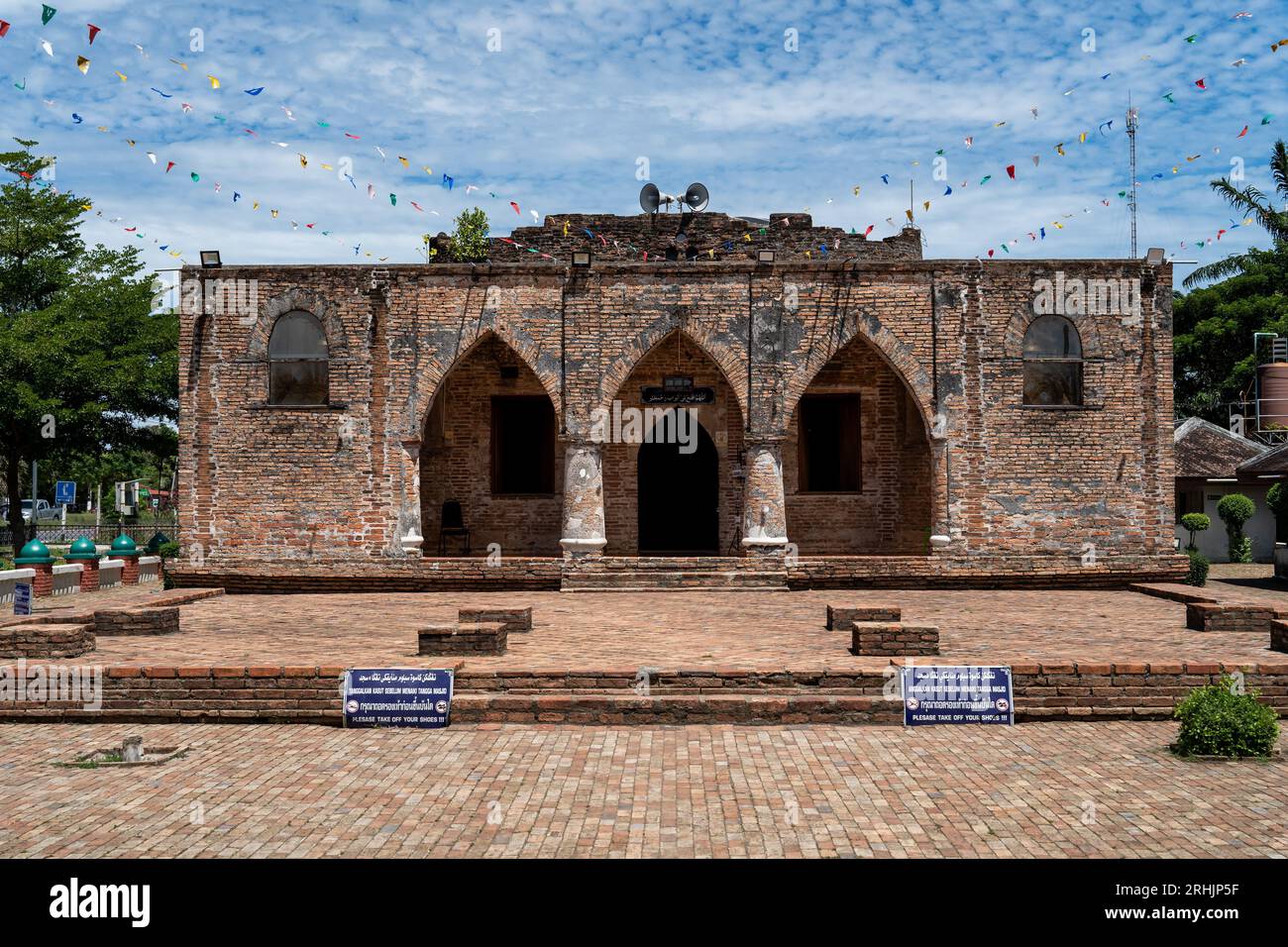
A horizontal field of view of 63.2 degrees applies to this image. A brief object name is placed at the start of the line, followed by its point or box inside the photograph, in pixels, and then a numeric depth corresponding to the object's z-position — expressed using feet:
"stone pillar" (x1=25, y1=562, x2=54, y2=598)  58.95
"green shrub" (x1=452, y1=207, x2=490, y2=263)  93.40
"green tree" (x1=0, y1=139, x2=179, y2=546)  84.53
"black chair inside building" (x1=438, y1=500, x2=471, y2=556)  69.15
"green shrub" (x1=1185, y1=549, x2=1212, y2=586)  61.36
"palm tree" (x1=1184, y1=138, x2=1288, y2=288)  120.57
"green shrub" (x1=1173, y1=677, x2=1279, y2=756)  24.38
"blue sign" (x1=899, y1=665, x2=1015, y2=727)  28.14
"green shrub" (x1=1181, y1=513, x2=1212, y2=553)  82.12
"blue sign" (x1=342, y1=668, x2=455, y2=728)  28.04
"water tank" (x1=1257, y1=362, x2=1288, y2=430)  98.73
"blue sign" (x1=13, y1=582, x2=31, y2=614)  46.11
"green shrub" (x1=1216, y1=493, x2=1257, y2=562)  82.33
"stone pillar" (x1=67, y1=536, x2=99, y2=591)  63.72
